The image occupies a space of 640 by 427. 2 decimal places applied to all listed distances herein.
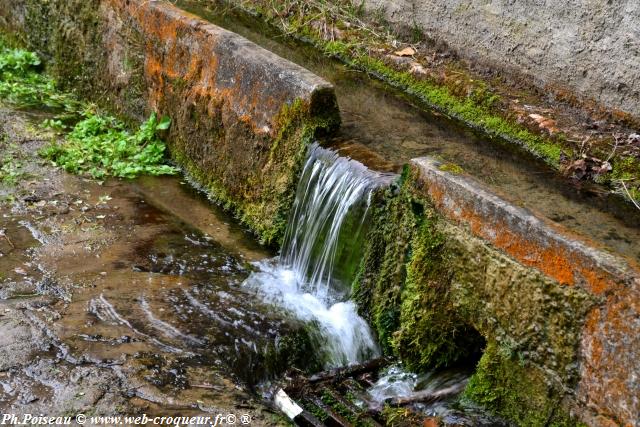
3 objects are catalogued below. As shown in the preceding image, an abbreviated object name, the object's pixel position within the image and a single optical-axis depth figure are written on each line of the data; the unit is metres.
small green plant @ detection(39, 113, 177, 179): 5.91
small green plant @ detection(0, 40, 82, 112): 6.92
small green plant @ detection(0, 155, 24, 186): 5.53
